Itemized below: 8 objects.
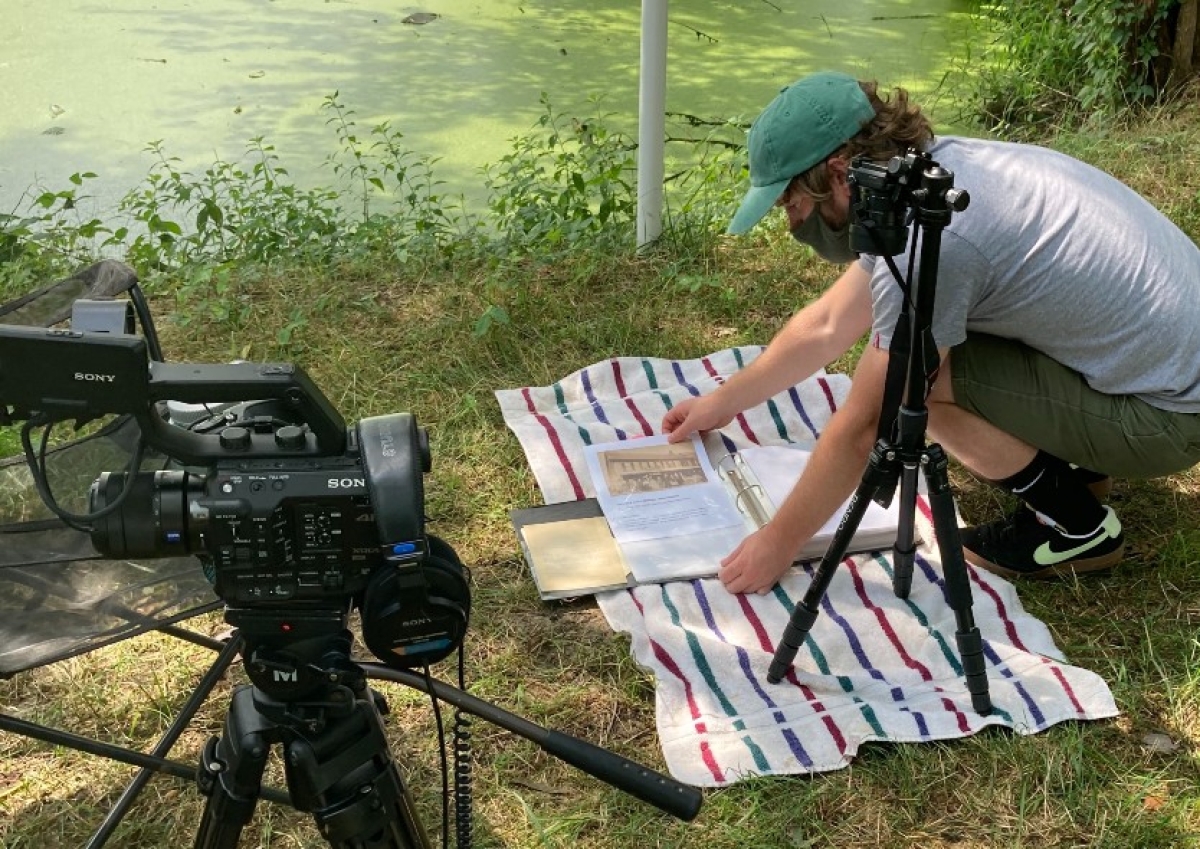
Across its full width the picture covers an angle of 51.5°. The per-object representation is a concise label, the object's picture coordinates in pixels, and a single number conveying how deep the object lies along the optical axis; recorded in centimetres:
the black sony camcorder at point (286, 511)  109
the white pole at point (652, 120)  307
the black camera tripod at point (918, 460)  157
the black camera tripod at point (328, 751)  116
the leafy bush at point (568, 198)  346
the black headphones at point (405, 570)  110
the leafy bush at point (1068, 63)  419
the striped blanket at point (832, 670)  195
